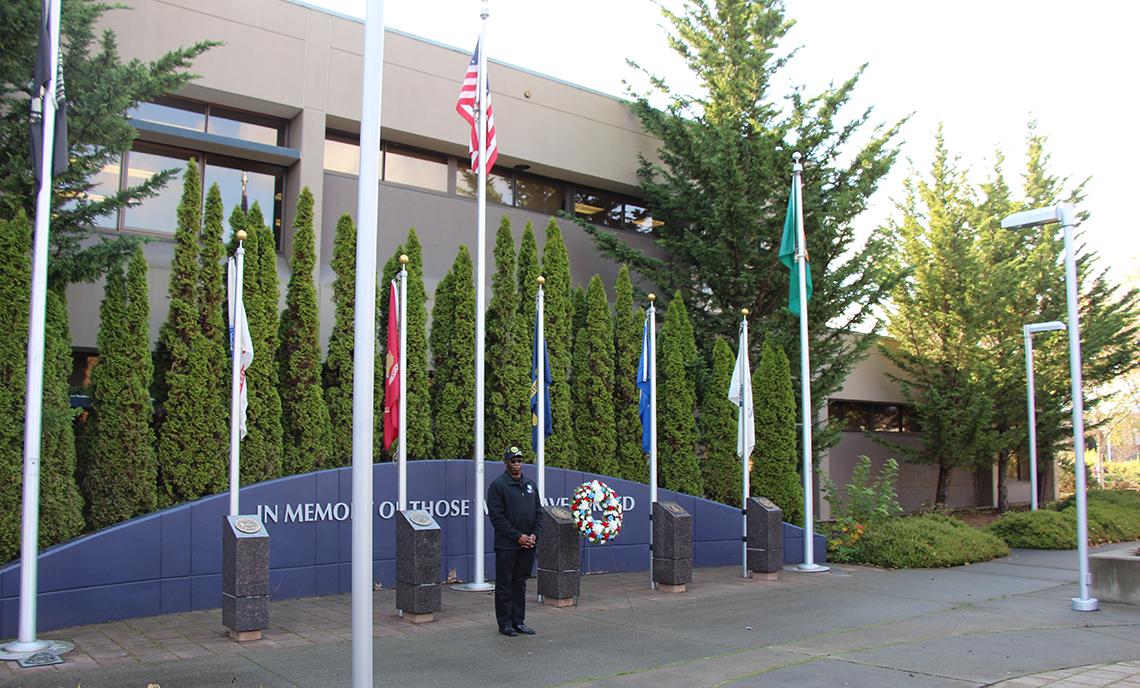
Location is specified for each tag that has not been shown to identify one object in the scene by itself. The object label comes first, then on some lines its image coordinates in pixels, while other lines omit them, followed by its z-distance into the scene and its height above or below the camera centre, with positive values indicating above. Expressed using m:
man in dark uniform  8.68 -1.52
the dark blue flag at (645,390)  12.90 +0.13
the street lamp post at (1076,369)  10.22 +0.40
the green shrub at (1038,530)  17.31 -2.79
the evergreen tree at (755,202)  17.16 +4.19
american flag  11.59 +4.16
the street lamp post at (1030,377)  18.06 +0.54
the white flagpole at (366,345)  5.14 +0.34
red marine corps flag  10.55 +0.14
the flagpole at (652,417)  12.51 -0.29
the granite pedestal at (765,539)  12.93 -2.23
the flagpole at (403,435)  10.60 -0.50
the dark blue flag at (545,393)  12.18 +0.06
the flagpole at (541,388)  11.92 +0.14
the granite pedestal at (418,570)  9.30 -2.00
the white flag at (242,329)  9.60 +0.77
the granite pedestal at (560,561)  10.36 -2.08
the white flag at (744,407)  13.64 -0.14
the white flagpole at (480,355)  11.28 +0.58
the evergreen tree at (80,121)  9.73 +3.34
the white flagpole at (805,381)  13.92 +0.31
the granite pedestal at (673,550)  11.62 -2.16
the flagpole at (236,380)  9.25 +0.18
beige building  13.51 +4.93
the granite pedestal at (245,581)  8.31 -1.90
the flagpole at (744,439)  13.34 -0.67
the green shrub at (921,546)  14.49 -2.65
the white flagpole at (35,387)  7.75 +0.07
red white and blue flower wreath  11.05 -1.54
